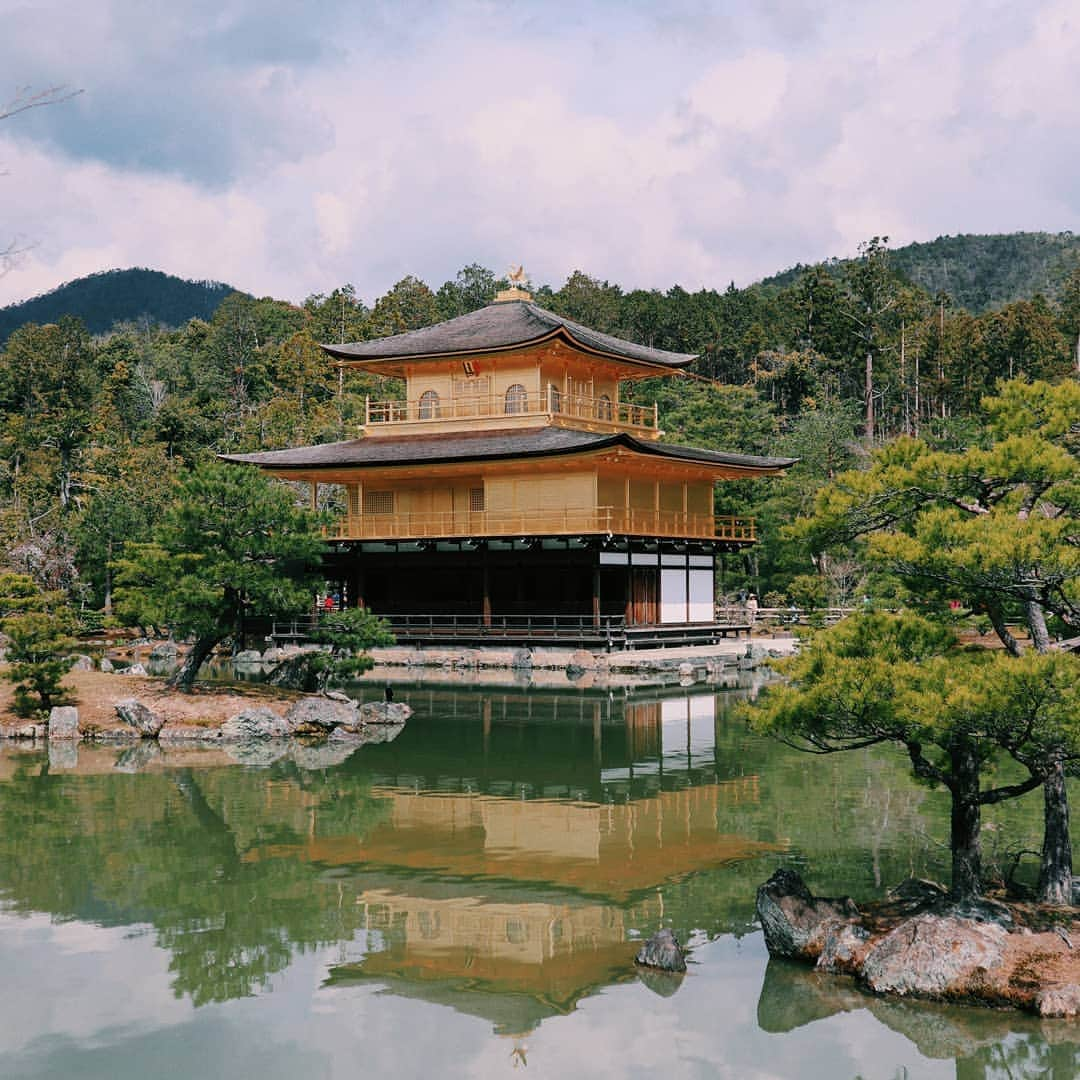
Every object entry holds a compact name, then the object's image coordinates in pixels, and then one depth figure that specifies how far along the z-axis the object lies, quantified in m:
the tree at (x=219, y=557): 24.47
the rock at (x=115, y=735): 22.95
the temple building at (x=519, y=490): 35.03
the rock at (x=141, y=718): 23.19
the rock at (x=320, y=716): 23.53
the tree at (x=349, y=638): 25.95
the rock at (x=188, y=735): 22.91
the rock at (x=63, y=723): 22.81
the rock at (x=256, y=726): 23.19
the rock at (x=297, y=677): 26.97
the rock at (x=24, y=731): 22.83
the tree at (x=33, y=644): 22.62
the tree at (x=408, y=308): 74.56
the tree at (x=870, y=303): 64.44
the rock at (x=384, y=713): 24.58
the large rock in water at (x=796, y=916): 10.16
